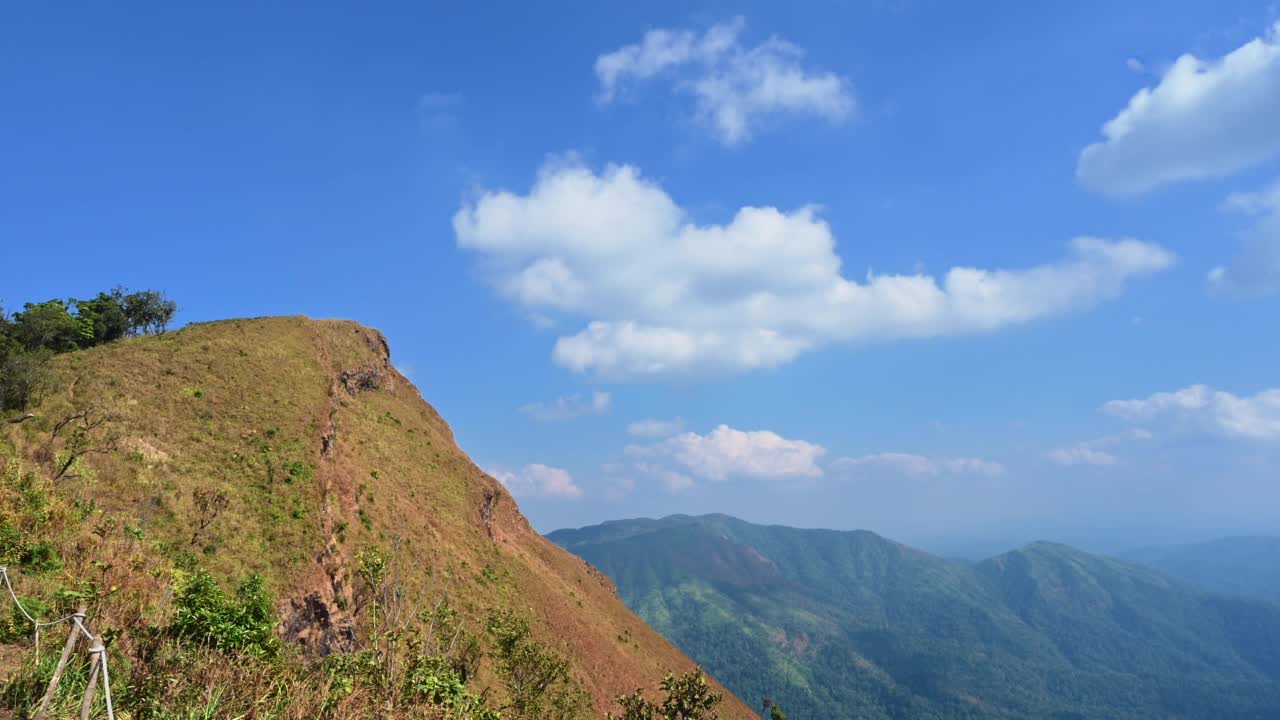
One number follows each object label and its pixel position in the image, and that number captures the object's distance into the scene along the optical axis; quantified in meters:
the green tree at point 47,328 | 55.41
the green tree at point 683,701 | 37.56
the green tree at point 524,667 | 35.74
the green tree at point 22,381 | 35.47
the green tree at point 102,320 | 65.75
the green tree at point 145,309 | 72.00
